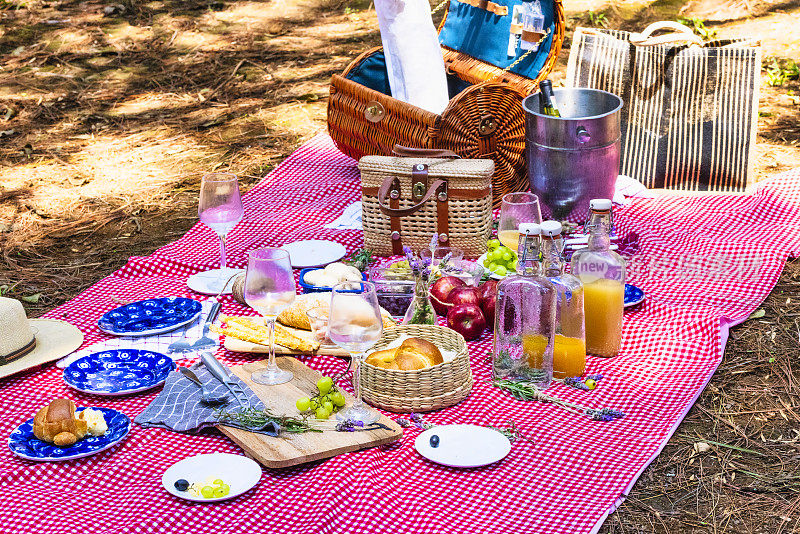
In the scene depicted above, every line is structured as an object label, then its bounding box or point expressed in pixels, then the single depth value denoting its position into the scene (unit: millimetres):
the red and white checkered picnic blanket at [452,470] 2391
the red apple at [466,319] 3297
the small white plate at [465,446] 2596
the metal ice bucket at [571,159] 4004
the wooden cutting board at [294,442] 2514
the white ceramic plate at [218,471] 2438
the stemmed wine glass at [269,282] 2643
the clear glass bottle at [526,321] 2887
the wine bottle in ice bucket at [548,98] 4160
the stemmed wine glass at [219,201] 3391
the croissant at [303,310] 3257
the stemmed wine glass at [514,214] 3699
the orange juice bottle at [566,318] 2973
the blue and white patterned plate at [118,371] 2914
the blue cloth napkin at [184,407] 2727
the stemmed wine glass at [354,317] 2359
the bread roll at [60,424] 2572
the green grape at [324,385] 2730
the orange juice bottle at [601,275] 3092
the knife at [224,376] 2770
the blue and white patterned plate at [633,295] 3551
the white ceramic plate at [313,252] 3943
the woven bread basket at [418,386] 2814
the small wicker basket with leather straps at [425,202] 3912
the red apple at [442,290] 3475
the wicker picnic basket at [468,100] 4332
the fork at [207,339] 3256
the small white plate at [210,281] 3693
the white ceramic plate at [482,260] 3654
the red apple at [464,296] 3359
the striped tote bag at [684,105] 4863
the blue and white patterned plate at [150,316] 3322
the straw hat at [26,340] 2963
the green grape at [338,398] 2719
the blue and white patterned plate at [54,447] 2553
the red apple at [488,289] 3410
